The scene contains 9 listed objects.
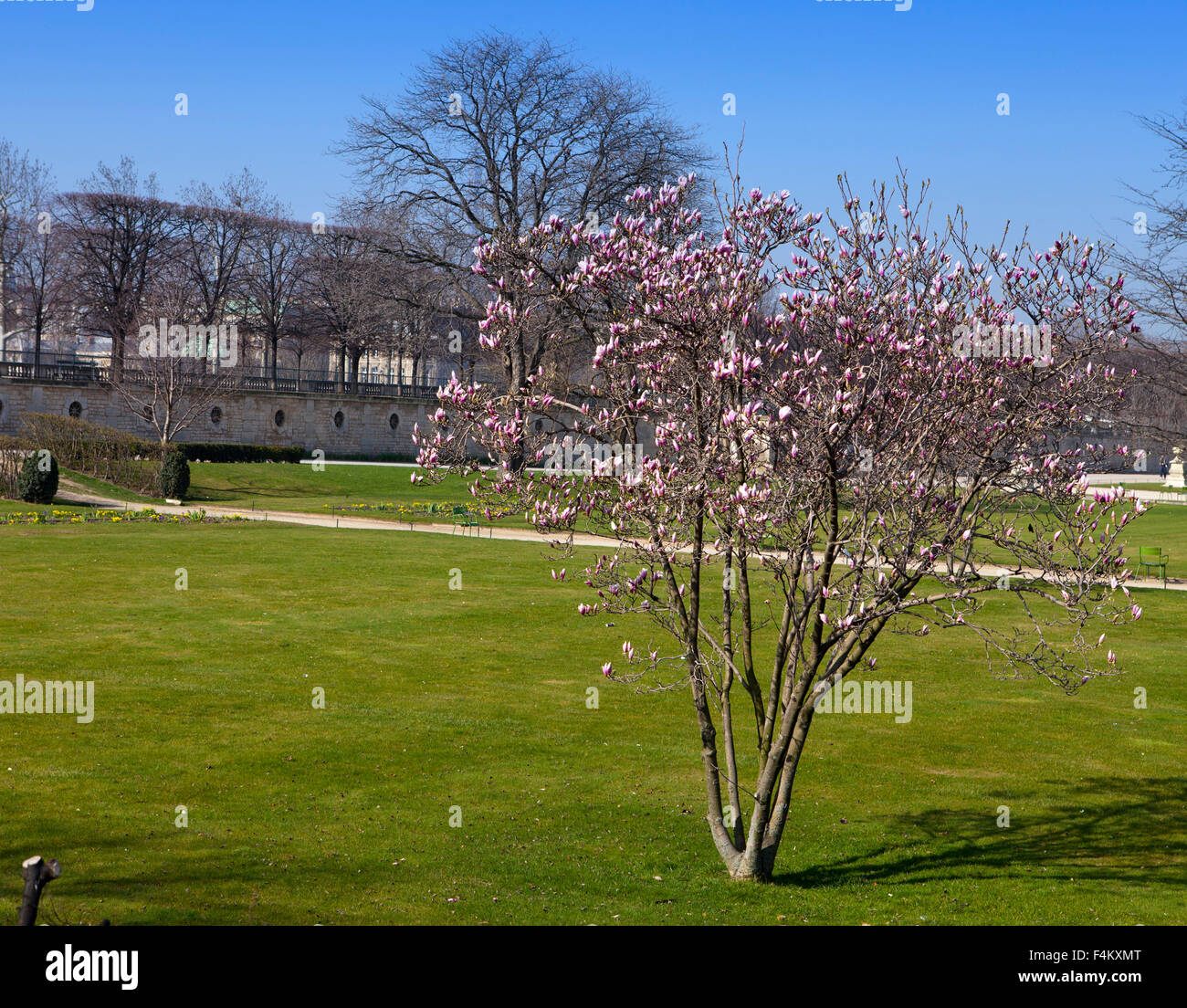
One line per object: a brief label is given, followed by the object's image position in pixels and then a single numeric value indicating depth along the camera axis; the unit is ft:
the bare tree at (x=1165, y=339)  68.28
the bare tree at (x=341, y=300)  198.70
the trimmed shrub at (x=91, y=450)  126.11
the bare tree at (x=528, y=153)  152.15
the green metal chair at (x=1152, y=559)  89.72
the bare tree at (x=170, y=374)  152.05
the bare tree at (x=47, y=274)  206.39
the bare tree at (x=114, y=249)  205.67
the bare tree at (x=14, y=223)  203.00
